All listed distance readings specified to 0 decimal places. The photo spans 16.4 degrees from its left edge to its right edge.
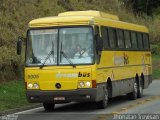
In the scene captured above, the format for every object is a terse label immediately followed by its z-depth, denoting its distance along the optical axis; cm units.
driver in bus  1845
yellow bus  1817
